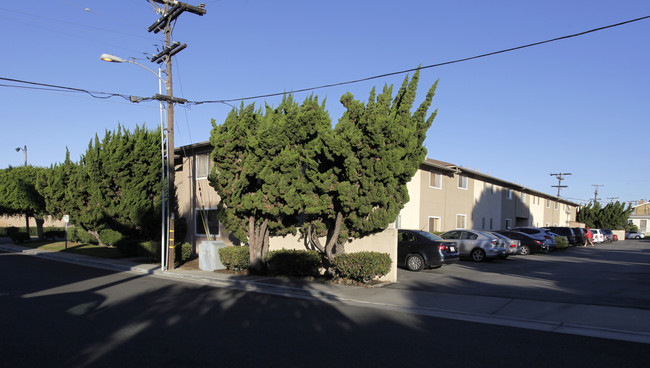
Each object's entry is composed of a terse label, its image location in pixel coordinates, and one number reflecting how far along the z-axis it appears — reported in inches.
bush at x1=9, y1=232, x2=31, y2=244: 1389.0
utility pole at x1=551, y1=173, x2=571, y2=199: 2498.8
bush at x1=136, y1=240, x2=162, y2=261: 777.6
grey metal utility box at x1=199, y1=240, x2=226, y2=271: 633.6
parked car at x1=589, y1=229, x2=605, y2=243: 1704.1
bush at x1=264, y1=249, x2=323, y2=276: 548.7
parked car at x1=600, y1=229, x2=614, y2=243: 1863.3
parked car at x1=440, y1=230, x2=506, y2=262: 770.2
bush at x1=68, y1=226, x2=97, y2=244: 1145.3
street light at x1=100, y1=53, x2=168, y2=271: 646.5
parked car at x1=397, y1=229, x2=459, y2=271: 603.5
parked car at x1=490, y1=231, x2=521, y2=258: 792.3
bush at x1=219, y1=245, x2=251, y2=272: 591.5
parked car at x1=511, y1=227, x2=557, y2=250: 1037.2
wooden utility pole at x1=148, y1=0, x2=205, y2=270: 644.7
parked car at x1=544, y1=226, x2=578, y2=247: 1307.8
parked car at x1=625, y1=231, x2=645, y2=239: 2881.4
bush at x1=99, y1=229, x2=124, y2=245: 983.0
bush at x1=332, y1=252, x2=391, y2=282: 478.0
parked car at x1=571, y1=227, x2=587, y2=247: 1389.8
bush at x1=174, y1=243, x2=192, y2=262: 721.0
